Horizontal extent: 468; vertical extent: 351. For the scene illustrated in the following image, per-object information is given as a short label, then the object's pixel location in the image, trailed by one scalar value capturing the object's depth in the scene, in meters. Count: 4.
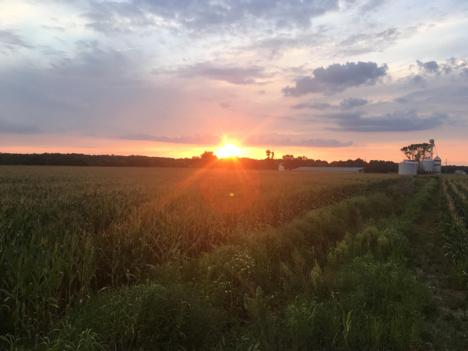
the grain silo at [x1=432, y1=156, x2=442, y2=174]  145.75
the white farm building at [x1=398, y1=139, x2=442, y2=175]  125.12
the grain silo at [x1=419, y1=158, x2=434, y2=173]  143.75
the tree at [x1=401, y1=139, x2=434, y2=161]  173.41
